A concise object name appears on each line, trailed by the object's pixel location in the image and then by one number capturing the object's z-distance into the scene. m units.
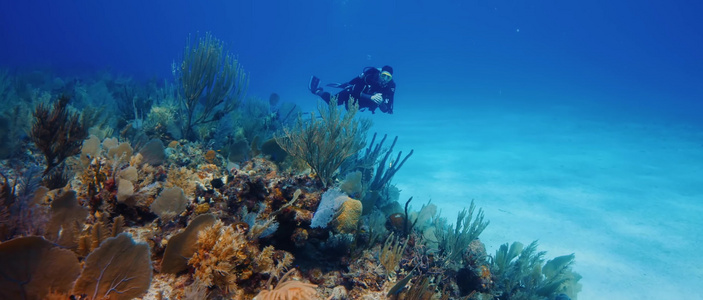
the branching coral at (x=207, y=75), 6.11
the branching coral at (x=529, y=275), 4.99
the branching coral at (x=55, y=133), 3.85
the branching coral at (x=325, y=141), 4.67
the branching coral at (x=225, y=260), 2.39
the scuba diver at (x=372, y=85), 8.27
